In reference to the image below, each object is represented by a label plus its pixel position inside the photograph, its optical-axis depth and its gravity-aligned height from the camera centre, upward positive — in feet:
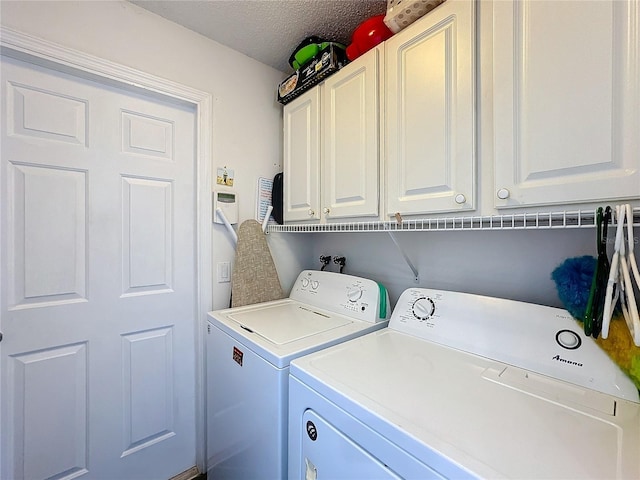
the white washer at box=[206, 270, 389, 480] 3.34 -1.64
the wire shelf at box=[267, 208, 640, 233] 2.49 +0.18
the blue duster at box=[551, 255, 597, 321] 2.76 -0.47
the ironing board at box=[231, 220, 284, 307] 5.68 -0.70
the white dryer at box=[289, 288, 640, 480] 1.88 -1.47
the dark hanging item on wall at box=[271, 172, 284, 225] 6.28 +0.98
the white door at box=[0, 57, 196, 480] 3.99 -0.69
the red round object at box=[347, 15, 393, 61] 4.09 +3.14
